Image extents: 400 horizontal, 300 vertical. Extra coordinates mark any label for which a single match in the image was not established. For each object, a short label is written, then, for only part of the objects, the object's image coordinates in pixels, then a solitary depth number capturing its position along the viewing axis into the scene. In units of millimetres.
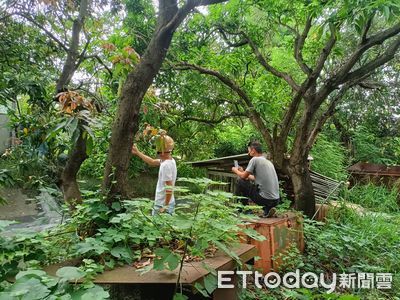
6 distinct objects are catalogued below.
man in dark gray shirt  4137
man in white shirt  3344
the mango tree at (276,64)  4723
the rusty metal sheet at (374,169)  7168
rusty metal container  3254
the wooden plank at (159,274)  1430
